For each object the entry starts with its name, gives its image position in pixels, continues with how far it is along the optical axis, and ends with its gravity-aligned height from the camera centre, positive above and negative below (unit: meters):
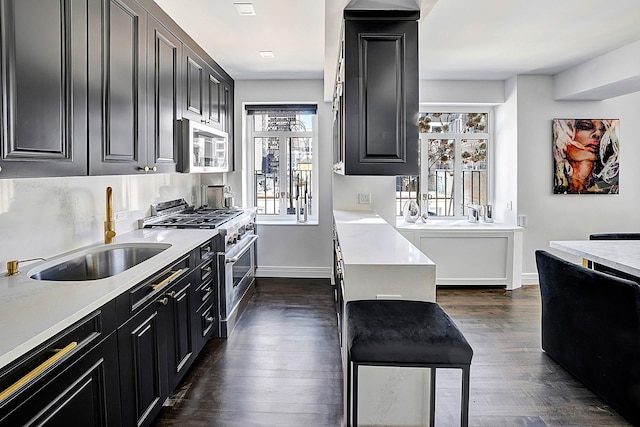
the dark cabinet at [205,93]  3.44 +0.99
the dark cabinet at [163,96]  2.73 +0.70
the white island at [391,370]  2.13 -0.84
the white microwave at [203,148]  3.29 +0.46
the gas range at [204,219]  3.38 -0.16
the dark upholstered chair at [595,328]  2.30 -0.78
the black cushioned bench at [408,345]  1.76 -0.60
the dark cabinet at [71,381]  1.16 -0.57
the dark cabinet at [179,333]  2.37 -0.78
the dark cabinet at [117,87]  2.05 +0.60
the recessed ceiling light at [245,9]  2.95 +1.34
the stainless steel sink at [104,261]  2.21 -0.35
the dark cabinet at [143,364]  1.81 -0.76
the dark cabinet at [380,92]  2.45 +0.62
